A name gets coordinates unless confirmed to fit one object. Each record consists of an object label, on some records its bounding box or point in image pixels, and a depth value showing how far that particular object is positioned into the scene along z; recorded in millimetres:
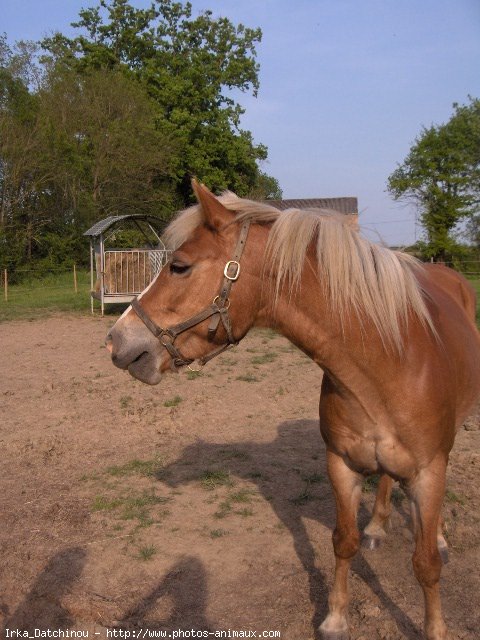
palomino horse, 2344
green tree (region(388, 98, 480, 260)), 42262
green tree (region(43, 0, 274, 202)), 35531
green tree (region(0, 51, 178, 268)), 26203
